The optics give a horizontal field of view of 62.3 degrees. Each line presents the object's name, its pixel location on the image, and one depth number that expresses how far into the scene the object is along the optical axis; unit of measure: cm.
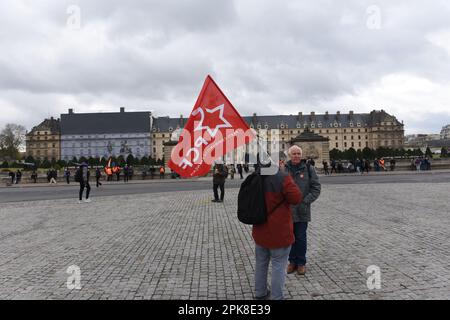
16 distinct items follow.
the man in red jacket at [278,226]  446
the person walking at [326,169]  4234
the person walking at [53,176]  3913
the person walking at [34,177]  4268
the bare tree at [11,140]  10262
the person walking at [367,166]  4172
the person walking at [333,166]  4432
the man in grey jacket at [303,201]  587
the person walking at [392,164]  4372
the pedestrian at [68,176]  3781
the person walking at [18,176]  4202
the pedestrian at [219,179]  1619
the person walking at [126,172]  3981
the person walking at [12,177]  4066
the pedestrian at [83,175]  1717
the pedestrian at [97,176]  3104
